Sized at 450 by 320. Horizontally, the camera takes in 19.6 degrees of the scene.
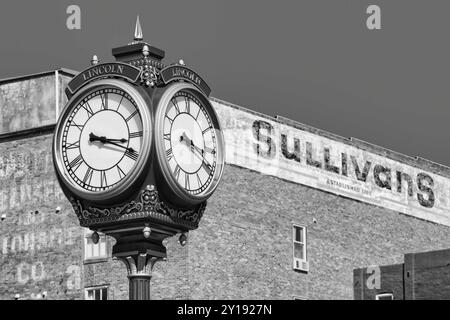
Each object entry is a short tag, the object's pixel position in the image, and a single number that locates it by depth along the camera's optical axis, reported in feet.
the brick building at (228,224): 140.36
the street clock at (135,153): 44.50
